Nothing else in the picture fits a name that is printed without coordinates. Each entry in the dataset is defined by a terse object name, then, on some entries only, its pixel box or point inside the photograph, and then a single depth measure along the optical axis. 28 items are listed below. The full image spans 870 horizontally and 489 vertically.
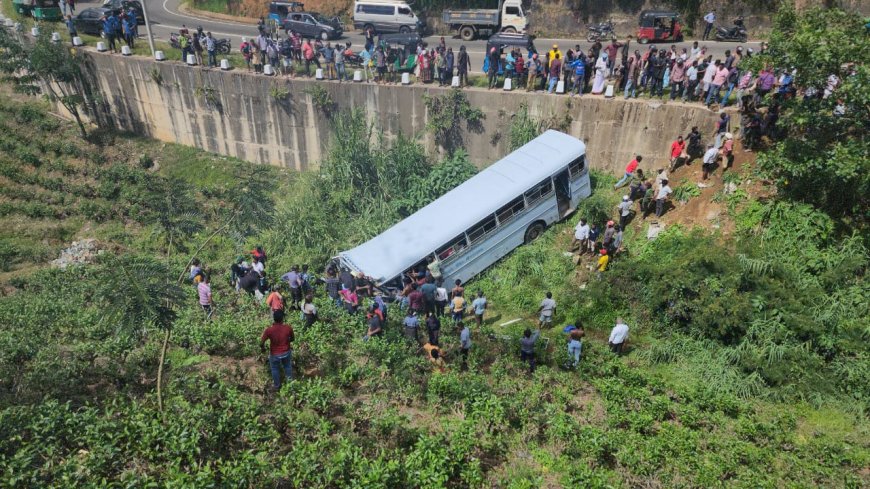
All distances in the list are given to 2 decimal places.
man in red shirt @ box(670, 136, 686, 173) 15.51
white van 27.70
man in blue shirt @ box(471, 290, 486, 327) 12.71
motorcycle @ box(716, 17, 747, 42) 23.39
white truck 26.09
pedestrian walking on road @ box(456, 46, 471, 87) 19.02
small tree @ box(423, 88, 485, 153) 19.28
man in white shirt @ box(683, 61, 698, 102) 16.11
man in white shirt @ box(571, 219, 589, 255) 14.35
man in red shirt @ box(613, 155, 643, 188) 16.17
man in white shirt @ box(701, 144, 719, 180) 14.71
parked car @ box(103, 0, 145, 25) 29.81
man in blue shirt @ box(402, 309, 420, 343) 11.30
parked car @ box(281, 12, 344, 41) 27.73
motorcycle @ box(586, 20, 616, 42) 25.77
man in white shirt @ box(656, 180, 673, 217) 14.45
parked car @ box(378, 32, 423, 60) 23.49
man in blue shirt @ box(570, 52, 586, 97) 17.31
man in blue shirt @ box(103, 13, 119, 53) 24.11
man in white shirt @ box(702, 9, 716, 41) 23.58
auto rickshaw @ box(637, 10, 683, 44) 23.53
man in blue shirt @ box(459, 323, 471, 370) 10.93
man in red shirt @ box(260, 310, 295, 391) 9.12
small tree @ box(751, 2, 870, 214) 10.71
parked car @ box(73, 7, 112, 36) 27.22
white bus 13.85
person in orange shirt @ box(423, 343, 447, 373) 10.93
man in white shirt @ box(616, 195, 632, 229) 14.71
